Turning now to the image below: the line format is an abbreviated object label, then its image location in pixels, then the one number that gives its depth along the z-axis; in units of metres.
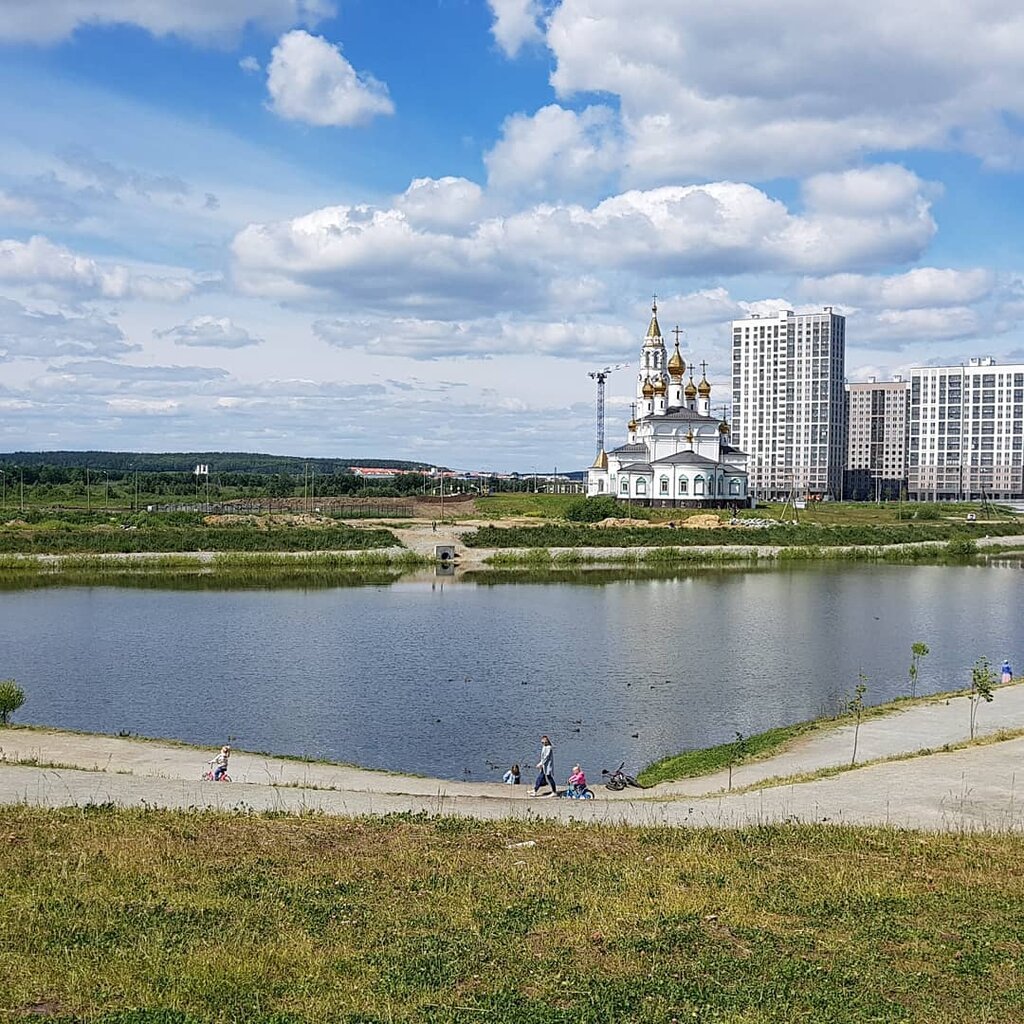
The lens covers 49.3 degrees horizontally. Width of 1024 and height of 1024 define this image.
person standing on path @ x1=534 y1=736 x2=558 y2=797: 20.48
